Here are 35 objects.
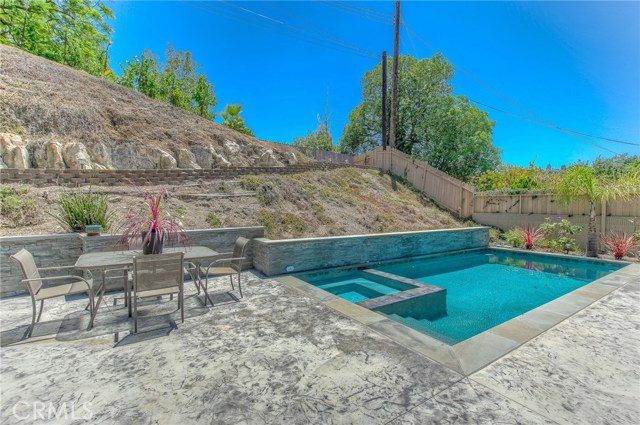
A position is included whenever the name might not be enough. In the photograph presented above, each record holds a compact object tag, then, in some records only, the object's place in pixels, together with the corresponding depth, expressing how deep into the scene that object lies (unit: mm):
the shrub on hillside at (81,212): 4863
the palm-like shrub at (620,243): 7301
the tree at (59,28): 12953
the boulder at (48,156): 9891
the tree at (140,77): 21578
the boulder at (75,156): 10438
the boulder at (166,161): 12797
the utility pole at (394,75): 15867
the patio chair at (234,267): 3949
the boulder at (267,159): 16281
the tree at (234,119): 21547
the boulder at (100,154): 11320
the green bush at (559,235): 8727
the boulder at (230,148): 15531
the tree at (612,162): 14651
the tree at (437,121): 18531
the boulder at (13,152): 9227
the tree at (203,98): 23984
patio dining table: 3025
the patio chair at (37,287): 2729
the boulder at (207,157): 14188
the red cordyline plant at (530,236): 9109
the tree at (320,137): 30030
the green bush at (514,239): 9532
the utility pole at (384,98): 16914
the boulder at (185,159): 13430
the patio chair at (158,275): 2947
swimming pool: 4238
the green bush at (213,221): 6984
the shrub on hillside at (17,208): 5371
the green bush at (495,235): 10646
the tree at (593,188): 7787
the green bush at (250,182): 9422
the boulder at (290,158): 17391
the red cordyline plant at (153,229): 3557
